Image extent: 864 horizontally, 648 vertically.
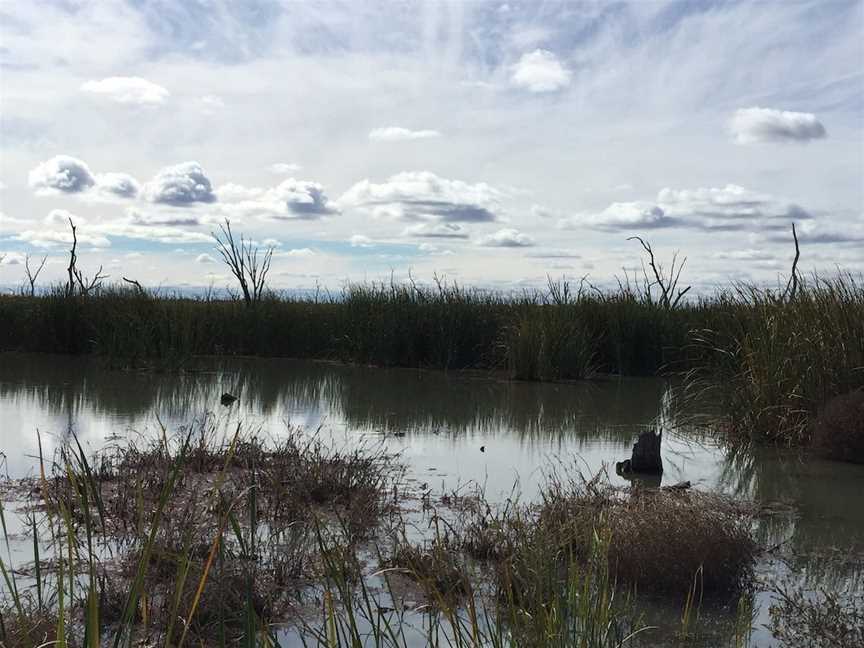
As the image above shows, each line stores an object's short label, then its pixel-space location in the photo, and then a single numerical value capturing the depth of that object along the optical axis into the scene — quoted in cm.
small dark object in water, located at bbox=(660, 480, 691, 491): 620
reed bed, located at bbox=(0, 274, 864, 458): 1351
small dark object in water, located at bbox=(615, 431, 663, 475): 693
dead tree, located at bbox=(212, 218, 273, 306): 2038
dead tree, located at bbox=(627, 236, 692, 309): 1627
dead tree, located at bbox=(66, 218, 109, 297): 1792
